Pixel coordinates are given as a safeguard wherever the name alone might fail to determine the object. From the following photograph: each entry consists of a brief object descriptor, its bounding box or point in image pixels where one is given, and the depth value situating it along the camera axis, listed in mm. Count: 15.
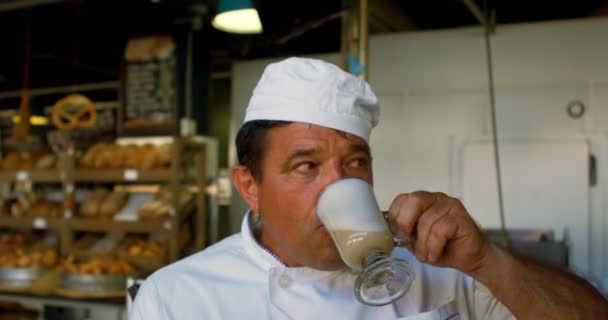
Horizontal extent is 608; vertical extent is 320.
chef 1179
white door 4562
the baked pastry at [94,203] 4578
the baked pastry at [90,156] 4613
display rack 4297
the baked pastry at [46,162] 4833
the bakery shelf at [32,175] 4648
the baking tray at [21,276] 4078
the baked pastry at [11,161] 4977
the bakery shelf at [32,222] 4645
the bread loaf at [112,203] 4555
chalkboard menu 4980
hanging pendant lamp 3128
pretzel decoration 4367
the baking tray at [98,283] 3732
